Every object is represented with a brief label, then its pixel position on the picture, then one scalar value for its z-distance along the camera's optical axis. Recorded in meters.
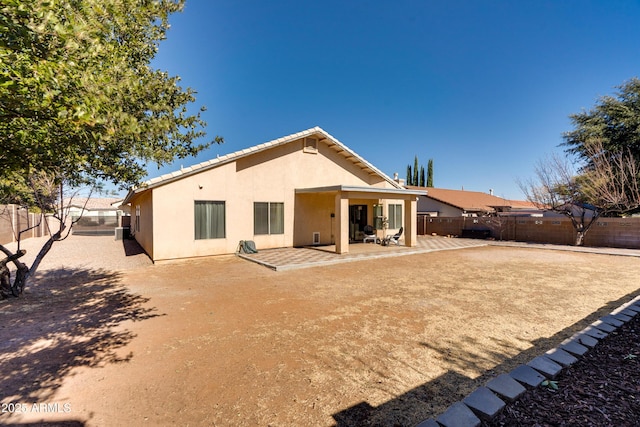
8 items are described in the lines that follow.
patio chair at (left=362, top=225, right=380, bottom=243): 15.99
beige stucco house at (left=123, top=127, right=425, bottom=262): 10.98
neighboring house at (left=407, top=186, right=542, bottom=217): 25.77
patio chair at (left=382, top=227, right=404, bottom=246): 15.46
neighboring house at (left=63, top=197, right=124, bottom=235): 28.46
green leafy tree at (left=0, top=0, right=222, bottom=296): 2.39
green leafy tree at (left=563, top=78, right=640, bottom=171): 18.12
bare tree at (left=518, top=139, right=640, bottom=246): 15.93
